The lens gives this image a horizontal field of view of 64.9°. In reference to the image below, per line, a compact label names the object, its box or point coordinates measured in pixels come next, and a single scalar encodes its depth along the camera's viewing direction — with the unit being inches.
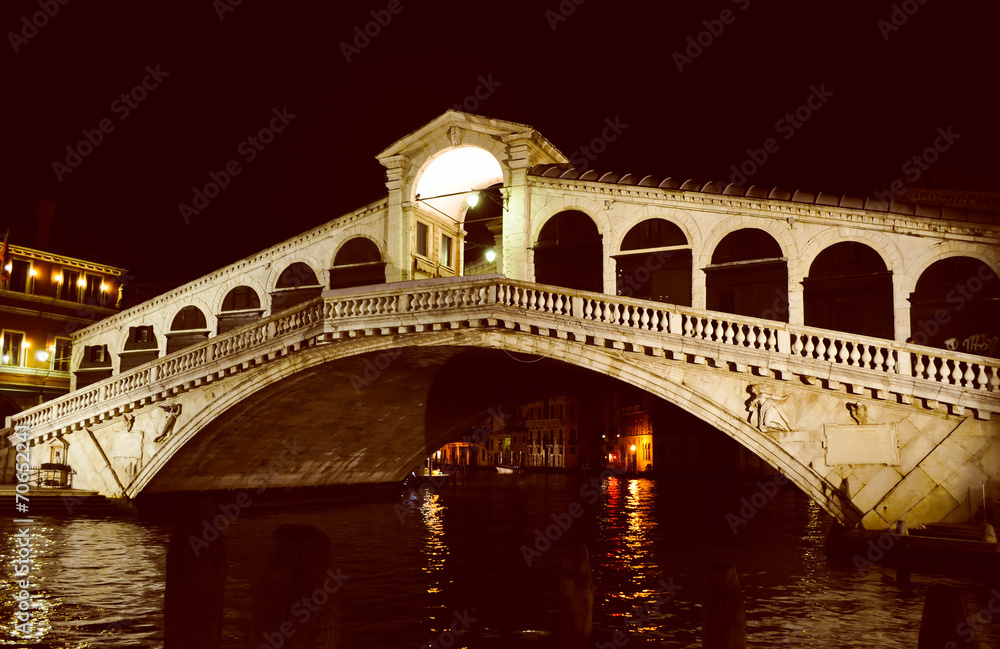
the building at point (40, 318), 1413.6
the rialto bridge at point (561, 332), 620.7
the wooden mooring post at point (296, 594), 172.7
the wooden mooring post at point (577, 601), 277.7
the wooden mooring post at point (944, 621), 181.0
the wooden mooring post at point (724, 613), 218.2
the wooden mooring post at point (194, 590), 189.8
